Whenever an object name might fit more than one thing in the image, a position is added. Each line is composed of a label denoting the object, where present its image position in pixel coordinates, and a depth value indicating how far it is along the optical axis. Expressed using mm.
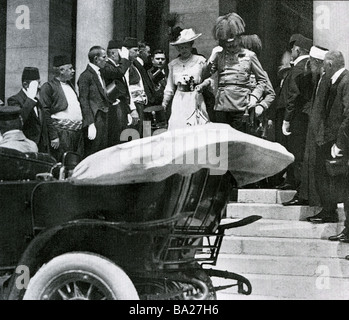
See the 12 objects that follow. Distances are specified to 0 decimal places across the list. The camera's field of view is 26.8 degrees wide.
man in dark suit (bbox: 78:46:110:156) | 7973
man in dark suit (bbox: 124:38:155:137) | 8469
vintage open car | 4434
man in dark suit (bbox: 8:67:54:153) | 7828
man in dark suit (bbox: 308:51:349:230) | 6656
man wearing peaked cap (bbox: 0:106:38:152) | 5578
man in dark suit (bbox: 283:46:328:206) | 7156
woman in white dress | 7430
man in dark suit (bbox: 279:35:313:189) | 7824
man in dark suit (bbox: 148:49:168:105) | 8906
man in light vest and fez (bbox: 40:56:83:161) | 8070
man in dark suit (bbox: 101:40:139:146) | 8023
